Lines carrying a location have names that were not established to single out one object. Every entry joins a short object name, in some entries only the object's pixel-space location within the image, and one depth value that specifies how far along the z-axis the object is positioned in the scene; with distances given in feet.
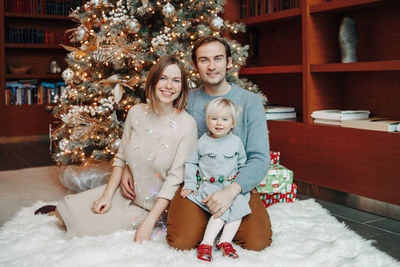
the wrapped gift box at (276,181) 7.77
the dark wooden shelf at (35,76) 16.35
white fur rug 5.18
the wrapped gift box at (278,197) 7.95
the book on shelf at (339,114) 8.39
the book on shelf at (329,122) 8.51
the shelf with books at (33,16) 16.18
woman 6.14
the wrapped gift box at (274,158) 8.23
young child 5.82
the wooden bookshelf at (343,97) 7.70
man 5.67
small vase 8.70
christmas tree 8.36
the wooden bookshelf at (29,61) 16.21
